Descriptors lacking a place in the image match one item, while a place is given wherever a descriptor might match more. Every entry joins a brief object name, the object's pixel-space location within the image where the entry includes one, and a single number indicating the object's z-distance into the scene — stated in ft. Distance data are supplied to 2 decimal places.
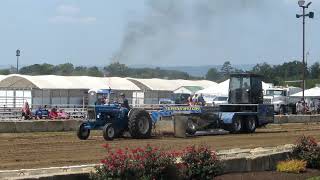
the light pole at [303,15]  164.96
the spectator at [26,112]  113.80
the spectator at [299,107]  177.66
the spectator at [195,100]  135.16
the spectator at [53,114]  119.44
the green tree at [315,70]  469.98
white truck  180.45
